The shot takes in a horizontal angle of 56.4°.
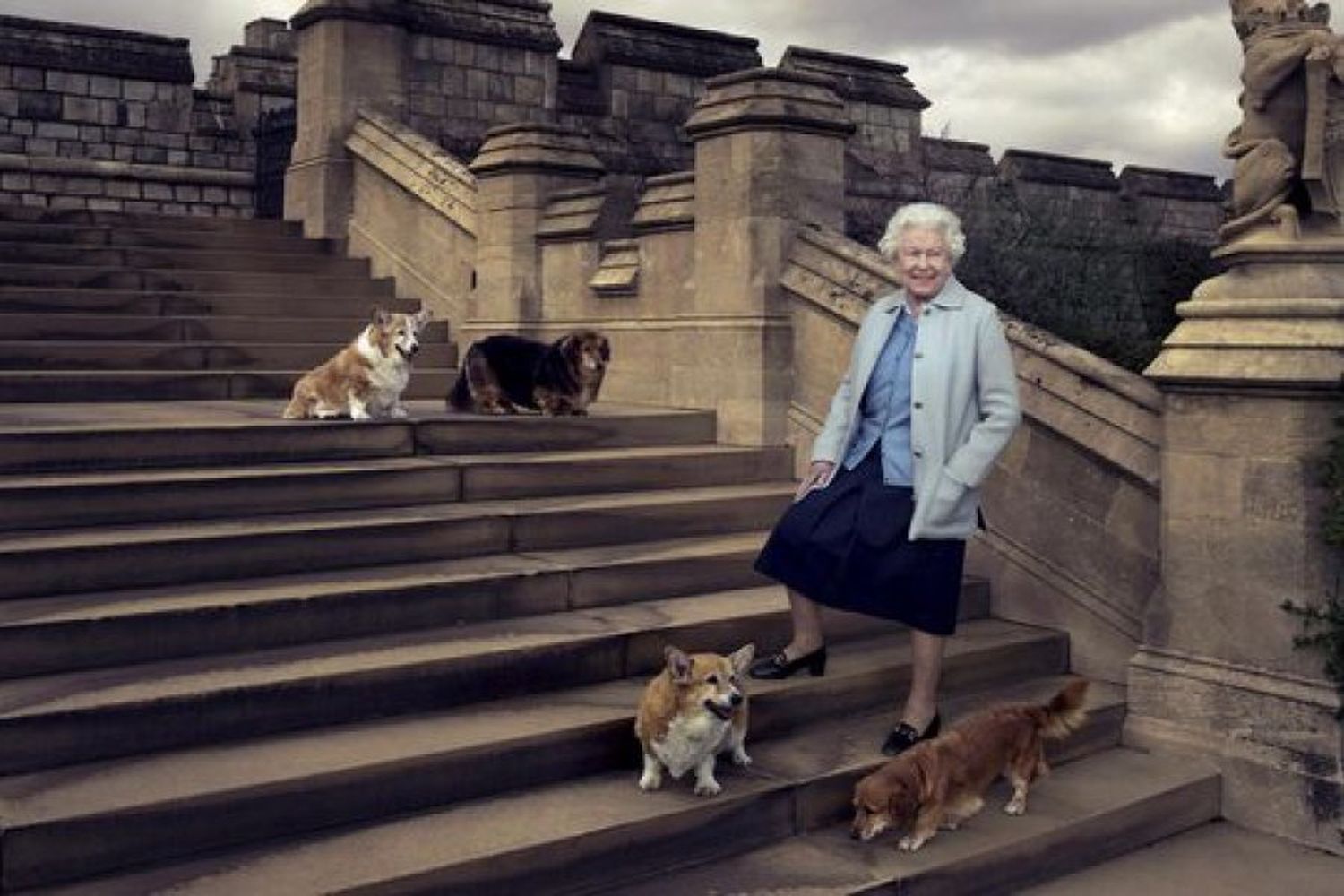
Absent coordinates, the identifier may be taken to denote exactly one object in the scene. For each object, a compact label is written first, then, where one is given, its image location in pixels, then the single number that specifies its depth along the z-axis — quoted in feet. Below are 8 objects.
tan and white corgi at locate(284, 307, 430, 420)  23.20
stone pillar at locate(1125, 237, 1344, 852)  17.48
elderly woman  15.53
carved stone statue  18.08
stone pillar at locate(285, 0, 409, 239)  41.78
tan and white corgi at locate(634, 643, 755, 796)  14.21
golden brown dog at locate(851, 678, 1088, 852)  14.85
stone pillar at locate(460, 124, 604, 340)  33.14
